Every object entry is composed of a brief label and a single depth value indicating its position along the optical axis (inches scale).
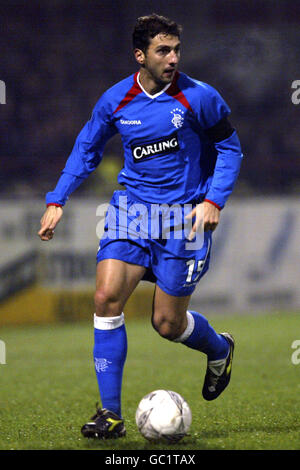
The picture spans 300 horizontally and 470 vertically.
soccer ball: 277.3
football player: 303.3
